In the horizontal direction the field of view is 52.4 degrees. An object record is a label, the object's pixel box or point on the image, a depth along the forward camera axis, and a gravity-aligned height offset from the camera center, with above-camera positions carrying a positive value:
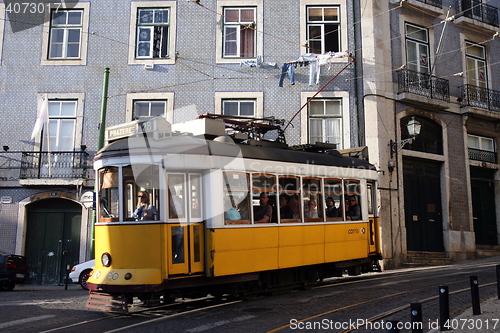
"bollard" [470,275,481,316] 7.06 -0.77
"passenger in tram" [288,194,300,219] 9.62 +0.70
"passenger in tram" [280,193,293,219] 9.44 +0.65
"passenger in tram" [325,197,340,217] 10.35 +0.69
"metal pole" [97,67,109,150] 14.11 +3.77
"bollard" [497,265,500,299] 8.01 -0.62
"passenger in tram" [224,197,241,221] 8.55 +0.52
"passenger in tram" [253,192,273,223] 9.02 +0.57
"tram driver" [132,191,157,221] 8.00 +0.54
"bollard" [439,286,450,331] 6.23 -0.78
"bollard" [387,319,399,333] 4.40 -0.72
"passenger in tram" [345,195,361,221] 10.88 +0.72
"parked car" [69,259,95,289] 13.60 -0.79
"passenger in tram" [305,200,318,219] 9.92 +0.62
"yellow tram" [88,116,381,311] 7.93 +0.48
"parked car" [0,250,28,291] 13.87 -0.74
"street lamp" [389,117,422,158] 16.09 +3.45
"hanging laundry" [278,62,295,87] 16.28 +5.44
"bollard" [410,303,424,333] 4.89 -0.71
